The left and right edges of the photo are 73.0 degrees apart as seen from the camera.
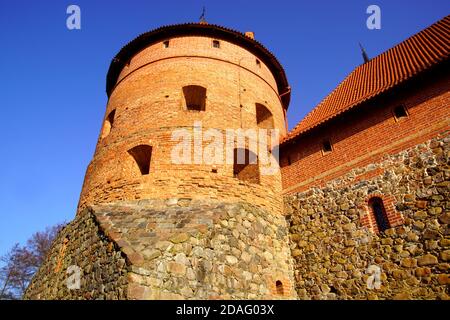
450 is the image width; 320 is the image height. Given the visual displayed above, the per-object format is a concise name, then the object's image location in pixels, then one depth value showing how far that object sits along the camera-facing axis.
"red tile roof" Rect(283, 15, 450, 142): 7.83
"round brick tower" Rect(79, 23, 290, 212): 7.40
